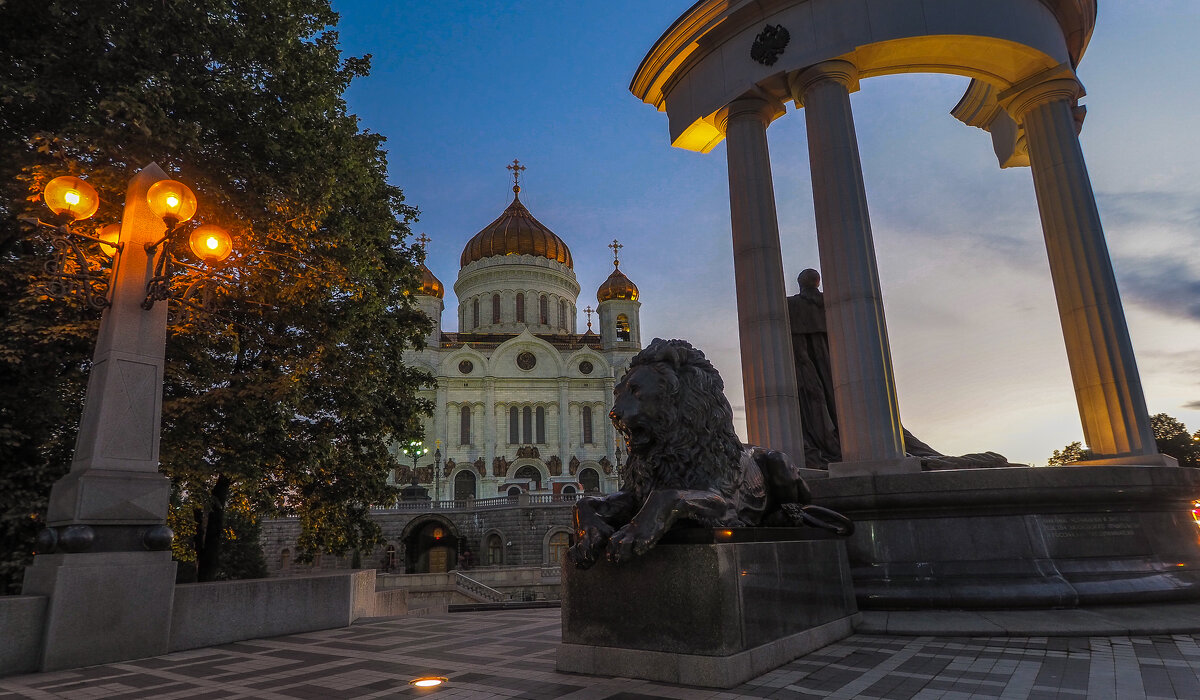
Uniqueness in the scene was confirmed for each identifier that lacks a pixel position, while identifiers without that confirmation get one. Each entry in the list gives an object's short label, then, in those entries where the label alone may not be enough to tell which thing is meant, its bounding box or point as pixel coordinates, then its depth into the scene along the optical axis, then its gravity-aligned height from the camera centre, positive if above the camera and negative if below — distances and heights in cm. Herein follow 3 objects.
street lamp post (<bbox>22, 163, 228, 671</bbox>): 550 +39
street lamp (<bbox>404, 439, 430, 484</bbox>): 3678 +424
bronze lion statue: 414 +39
